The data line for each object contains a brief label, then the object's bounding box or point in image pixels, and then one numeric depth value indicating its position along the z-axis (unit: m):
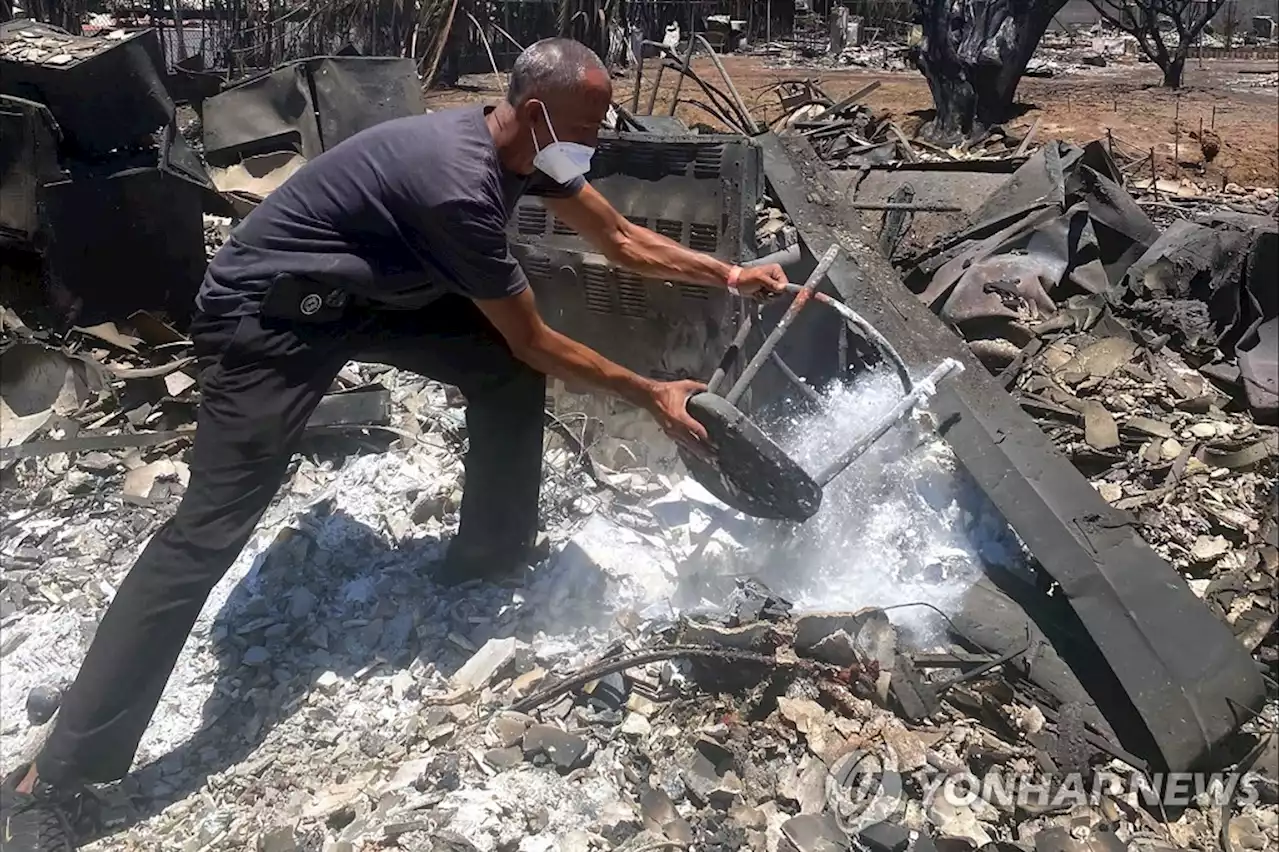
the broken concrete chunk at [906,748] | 2.75
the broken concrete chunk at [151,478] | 4.04
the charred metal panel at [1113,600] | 2.79
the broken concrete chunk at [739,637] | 3.00
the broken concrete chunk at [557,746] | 2.74
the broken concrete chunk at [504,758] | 2.74
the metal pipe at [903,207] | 4.77
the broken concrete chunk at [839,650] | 2.96
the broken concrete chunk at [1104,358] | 4.81
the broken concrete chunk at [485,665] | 3.07
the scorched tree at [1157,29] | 15.09
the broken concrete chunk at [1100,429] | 4.27
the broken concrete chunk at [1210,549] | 3.65
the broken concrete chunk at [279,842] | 2.50
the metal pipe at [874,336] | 3.15
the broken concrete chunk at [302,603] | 3.34
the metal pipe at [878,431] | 2.94
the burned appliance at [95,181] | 4.81
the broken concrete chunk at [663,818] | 2.54
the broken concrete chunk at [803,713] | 2.83
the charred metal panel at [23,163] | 4.74
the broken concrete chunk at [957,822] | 2.57
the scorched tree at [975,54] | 11.41
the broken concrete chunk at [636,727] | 2.86
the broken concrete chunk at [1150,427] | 4.35
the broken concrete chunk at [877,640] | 3.00
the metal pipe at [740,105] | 5.37
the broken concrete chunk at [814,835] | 2.48
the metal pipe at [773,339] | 3.04
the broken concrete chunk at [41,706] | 2.97
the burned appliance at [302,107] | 6.90
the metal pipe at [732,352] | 3.20
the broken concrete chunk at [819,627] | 3.00
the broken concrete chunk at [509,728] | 2.81
